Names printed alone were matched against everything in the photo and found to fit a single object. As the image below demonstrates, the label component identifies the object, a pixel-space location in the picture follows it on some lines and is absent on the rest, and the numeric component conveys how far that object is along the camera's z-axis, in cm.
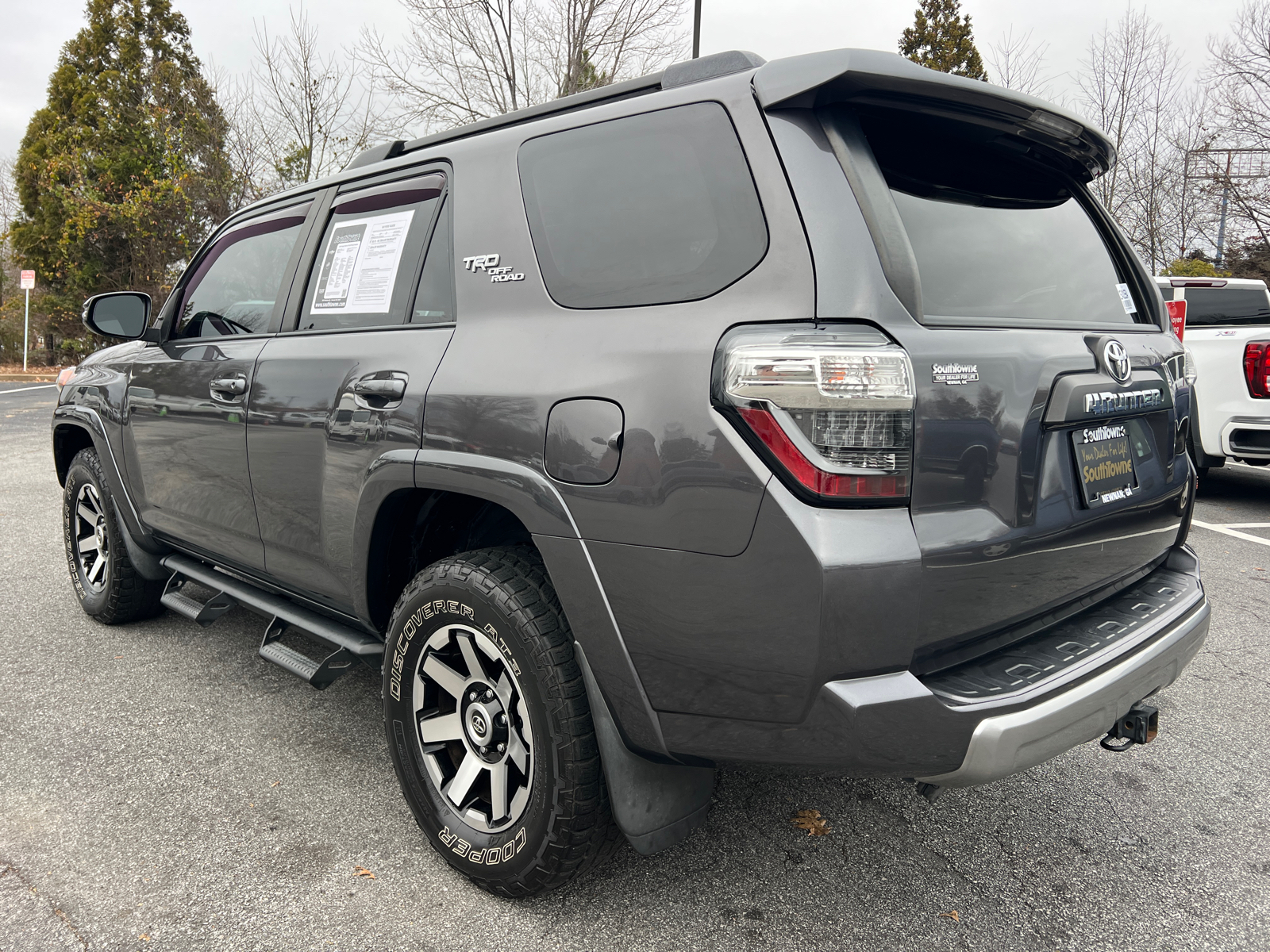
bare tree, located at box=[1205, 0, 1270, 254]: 2134
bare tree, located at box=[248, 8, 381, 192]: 2041
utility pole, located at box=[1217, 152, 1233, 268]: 2155
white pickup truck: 669
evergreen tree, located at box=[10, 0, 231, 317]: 2141
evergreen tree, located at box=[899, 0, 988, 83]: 2761
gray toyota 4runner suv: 162
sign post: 2086
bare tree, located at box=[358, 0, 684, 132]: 2006
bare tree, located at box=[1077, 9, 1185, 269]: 2172
